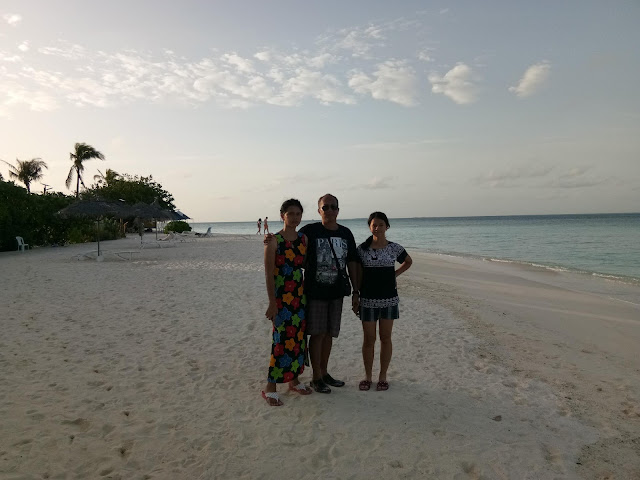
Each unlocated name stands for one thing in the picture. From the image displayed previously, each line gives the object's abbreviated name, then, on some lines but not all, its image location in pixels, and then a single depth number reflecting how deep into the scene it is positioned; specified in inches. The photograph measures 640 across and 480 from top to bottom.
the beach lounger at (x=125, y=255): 612.5
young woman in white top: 150.1
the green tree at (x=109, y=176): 1853.8
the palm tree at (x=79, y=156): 1686.8
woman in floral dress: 139.3
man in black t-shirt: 144.2
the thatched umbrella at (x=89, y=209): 653.3
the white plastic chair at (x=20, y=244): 720.3
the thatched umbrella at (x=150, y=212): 887.4
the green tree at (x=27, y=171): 1551.4
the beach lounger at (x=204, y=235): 1416.1
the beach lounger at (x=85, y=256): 590.6
